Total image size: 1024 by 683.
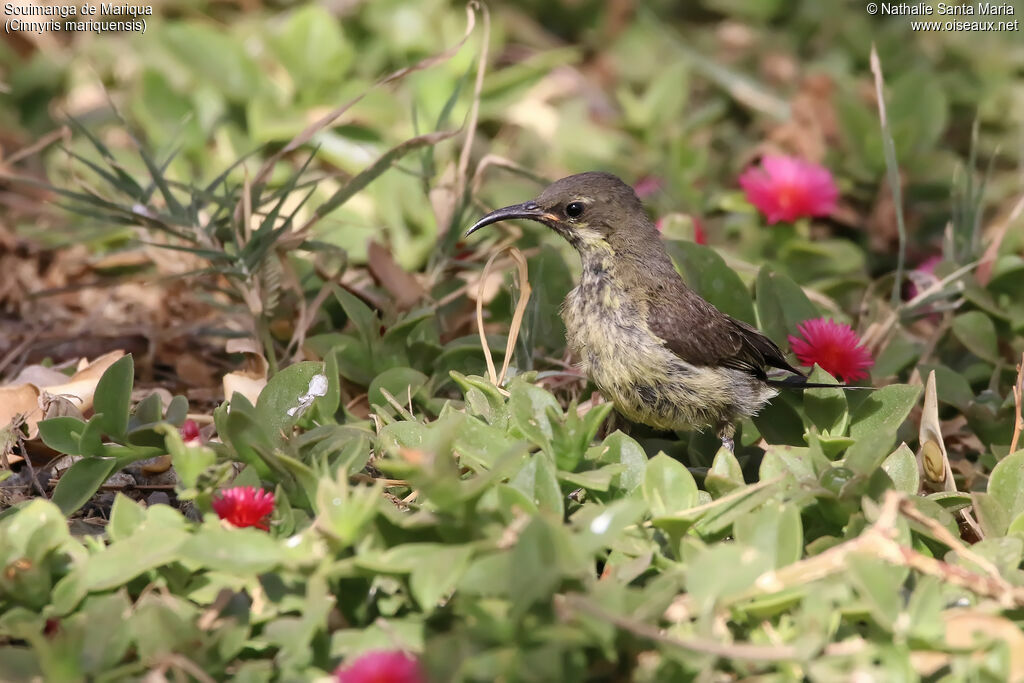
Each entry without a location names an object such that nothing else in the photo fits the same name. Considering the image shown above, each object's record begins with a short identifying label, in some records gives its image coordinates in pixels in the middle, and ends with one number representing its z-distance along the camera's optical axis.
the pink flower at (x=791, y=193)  10.42
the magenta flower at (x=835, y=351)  7.92
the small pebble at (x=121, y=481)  7.39
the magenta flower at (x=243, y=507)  5.77
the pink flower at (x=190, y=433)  6.95
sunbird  7.88
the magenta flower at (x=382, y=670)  4.82
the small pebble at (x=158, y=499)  7.32
